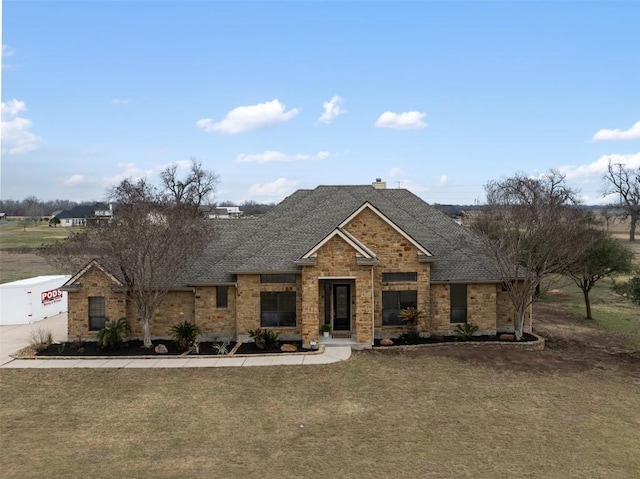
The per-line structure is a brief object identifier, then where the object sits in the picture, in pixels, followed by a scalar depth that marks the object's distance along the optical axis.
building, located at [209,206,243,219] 75.31
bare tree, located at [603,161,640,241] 78.69
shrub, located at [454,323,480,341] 21.48
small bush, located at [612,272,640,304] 20.64
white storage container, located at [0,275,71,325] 25.91
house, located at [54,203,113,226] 132.38
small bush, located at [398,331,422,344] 20.98
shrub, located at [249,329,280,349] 20.53
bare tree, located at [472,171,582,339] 21.44
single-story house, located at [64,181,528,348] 20.55
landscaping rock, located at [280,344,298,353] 19.90
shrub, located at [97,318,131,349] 20.33
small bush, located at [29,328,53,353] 20.50
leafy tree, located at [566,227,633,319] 27.62
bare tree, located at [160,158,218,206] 69.31
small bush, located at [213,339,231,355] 19.73
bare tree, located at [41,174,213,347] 19.66
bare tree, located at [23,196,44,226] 164.20
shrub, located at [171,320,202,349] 20.78
